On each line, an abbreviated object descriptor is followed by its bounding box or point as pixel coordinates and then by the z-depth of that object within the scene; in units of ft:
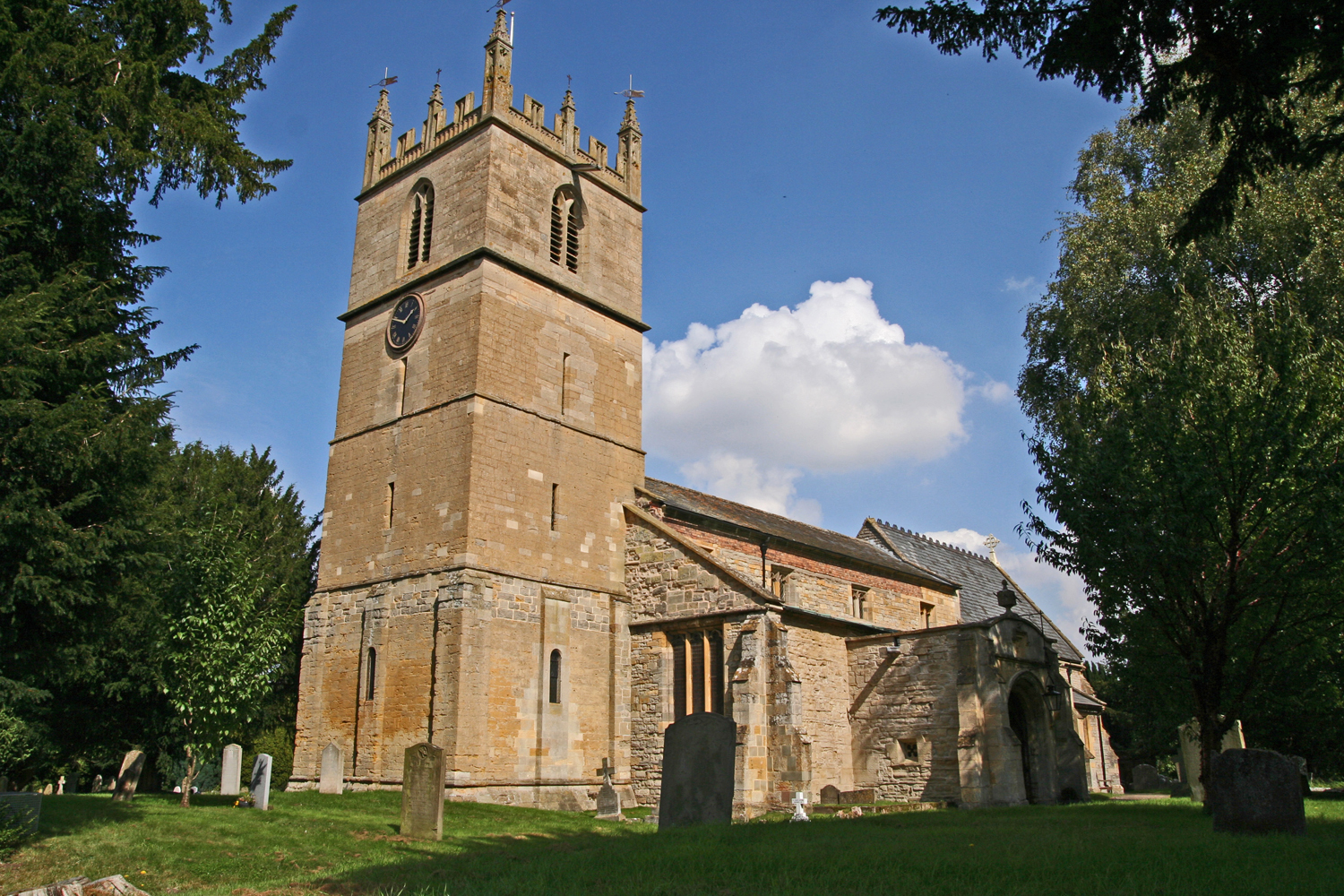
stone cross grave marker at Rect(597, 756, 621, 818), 61.57
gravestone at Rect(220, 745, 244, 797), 78.28
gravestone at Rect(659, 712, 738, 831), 48.06
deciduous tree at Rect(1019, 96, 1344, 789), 51.52
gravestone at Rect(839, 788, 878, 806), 69.54
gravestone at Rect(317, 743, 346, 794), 65.57
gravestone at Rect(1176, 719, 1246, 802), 73.20
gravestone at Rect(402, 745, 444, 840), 47.37
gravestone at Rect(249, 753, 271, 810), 55.98
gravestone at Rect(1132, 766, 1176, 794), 110.11
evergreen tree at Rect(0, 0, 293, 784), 34.96
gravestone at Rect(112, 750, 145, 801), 56.65
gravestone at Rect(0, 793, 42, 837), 37.50
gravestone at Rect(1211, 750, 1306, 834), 37.11
